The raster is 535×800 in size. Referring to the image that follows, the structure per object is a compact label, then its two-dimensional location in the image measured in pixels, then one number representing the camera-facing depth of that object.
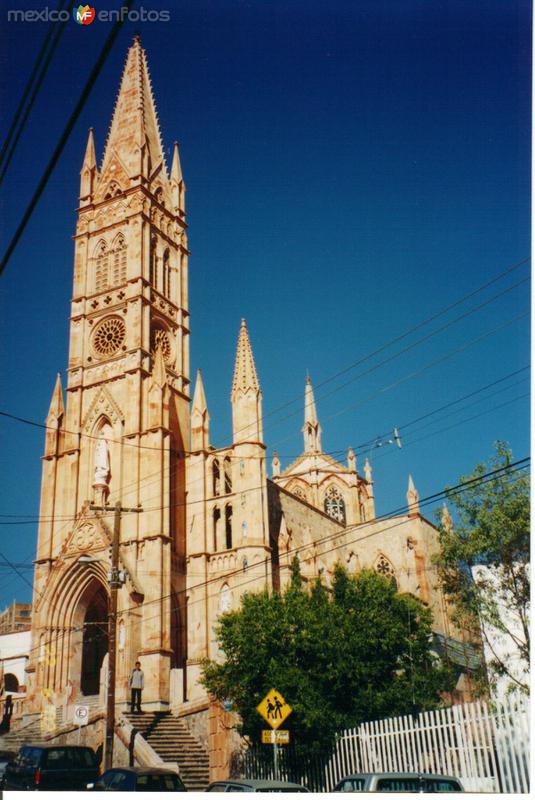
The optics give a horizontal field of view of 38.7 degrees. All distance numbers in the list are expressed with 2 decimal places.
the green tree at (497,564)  21.33
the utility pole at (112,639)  21.05
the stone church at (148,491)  34.28
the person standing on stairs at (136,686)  27.08
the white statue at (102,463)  37.91
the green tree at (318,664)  20.44
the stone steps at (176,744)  24.36
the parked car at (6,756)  25.20
